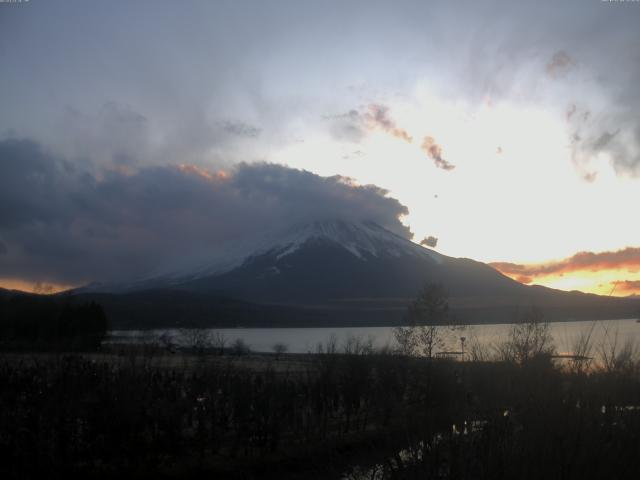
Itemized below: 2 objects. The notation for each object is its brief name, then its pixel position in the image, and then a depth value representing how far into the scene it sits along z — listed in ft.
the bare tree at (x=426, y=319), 135.64
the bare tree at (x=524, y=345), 58.99
